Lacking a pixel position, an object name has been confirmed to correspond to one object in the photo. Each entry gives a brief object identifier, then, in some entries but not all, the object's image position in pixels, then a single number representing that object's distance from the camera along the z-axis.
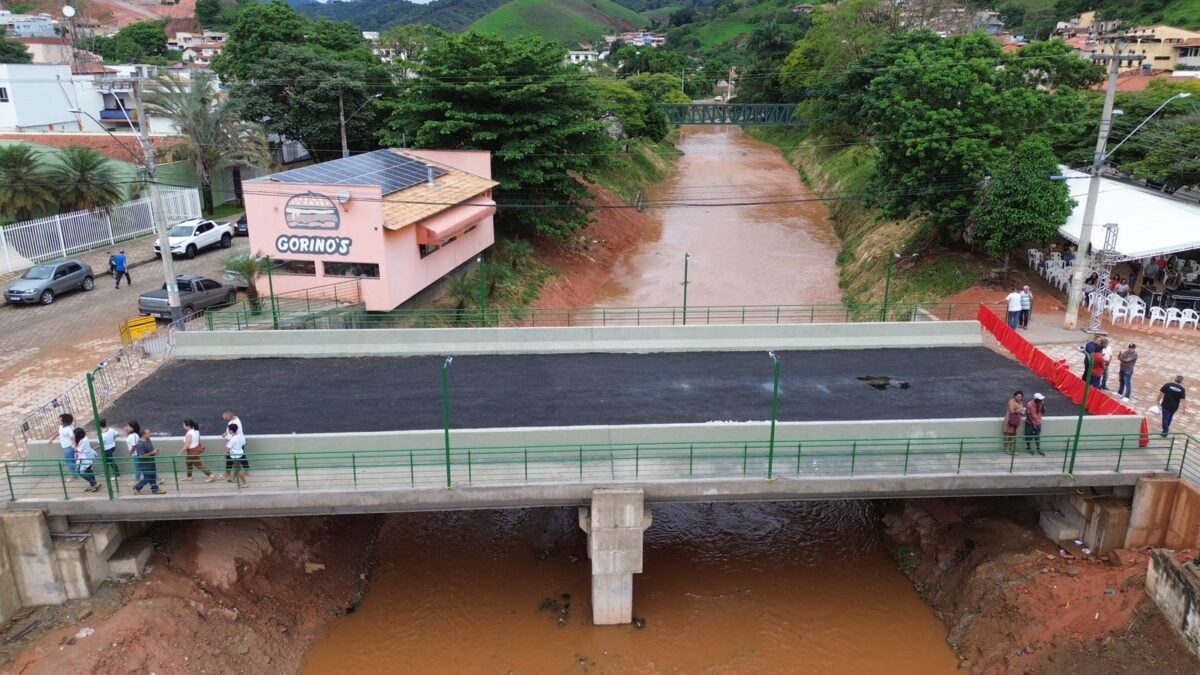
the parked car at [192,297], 26.95
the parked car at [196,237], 36.38
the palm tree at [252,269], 26.95
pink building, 26.19
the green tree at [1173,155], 32.69
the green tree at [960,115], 30.95
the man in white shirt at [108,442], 14.87
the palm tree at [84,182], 34.72
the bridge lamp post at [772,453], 15.08
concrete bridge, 15.10
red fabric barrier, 17.38
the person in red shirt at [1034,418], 16.17
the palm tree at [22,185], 32.59
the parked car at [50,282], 29.25
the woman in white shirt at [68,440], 14.74
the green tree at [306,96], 48.00
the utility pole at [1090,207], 22.50
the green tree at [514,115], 35.09
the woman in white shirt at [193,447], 14.96
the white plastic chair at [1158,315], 25.70
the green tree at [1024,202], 28.58
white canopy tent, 26.28
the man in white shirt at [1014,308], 24.77
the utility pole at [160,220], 20.42
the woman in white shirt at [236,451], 14.91
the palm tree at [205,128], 42.59
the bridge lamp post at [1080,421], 15.39
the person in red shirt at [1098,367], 19.09
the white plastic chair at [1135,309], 25.83
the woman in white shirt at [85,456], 14.93
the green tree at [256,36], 56.66
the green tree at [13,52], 80.46
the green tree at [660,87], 78.00
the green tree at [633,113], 59.41
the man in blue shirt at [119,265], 31.58
